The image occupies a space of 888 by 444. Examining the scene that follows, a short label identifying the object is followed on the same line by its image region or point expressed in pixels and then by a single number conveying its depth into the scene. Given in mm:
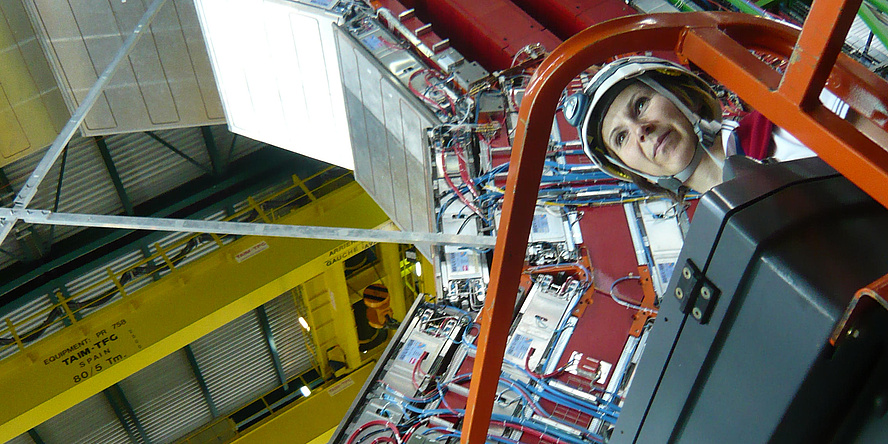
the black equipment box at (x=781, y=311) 2201
